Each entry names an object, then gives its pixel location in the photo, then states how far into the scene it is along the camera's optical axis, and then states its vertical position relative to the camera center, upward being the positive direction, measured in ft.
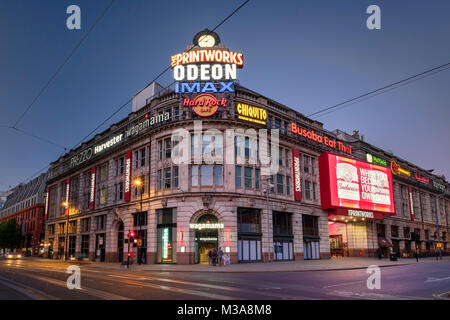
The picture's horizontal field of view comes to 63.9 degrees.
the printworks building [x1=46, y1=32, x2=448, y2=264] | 130.82 +20.35
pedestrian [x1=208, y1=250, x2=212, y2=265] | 120.71 -9.93
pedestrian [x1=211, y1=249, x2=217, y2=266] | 118.62 -9.08
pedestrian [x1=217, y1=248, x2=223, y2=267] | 115.14 -8.53
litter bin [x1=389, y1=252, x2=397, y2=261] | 154.81 -13.31
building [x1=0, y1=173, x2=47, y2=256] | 294.46 +15.42
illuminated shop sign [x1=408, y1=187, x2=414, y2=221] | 237.66 +13.63
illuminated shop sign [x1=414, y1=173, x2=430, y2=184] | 259.74 +33.69
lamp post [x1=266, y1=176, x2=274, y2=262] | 136.20 +9.92
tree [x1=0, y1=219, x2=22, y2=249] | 312.50 -3.29
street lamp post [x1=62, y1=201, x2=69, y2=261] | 201.22 -5.17
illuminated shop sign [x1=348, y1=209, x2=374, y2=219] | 170.84 +5.83
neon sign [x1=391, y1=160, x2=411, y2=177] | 228.63 +35.51
